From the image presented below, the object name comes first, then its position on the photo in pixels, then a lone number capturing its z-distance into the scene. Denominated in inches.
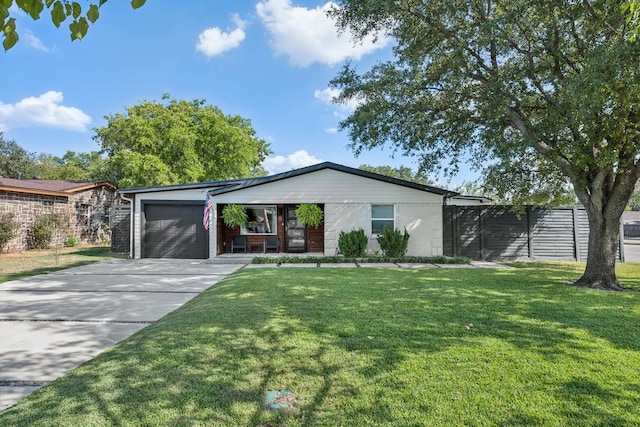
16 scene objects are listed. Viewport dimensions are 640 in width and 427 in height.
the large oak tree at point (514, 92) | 237.3
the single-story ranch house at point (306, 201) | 475.8
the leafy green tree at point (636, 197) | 562.6
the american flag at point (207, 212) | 461.4
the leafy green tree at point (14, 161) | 1327.5
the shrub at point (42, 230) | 616.7
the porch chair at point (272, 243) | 531.5
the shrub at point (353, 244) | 450.9
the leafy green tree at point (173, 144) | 887.1
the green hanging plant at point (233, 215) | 485.7
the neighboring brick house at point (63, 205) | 592.4
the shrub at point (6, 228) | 545.5
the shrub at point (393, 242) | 446.3
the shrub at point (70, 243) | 690.8
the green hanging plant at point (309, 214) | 482.0
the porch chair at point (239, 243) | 524.1
